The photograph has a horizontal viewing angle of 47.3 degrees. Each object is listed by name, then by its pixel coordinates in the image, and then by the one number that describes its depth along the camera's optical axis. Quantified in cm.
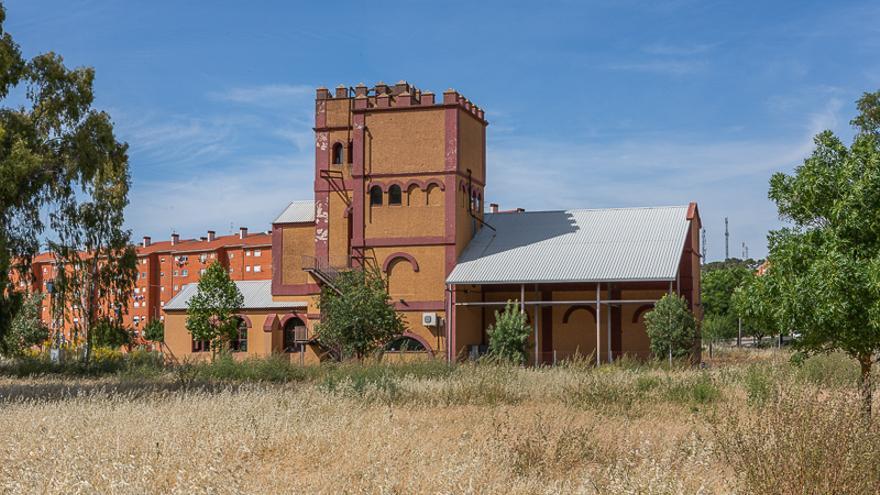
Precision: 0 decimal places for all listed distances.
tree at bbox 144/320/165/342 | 7900
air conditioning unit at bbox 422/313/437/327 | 4150
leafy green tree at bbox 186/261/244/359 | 4772
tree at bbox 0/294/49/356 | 4612
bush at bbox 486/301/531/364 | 3684
